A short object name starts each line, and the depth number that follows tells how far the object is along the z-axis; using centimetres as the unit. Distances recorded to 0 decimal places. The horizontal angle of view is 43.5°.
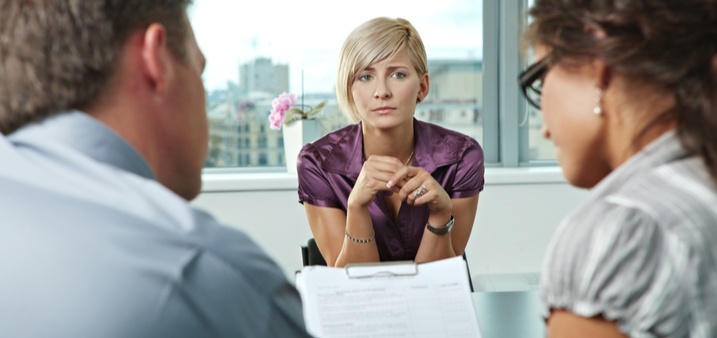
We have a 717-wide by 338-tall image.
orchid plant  441
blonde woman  245
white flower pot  438
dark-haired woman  91
